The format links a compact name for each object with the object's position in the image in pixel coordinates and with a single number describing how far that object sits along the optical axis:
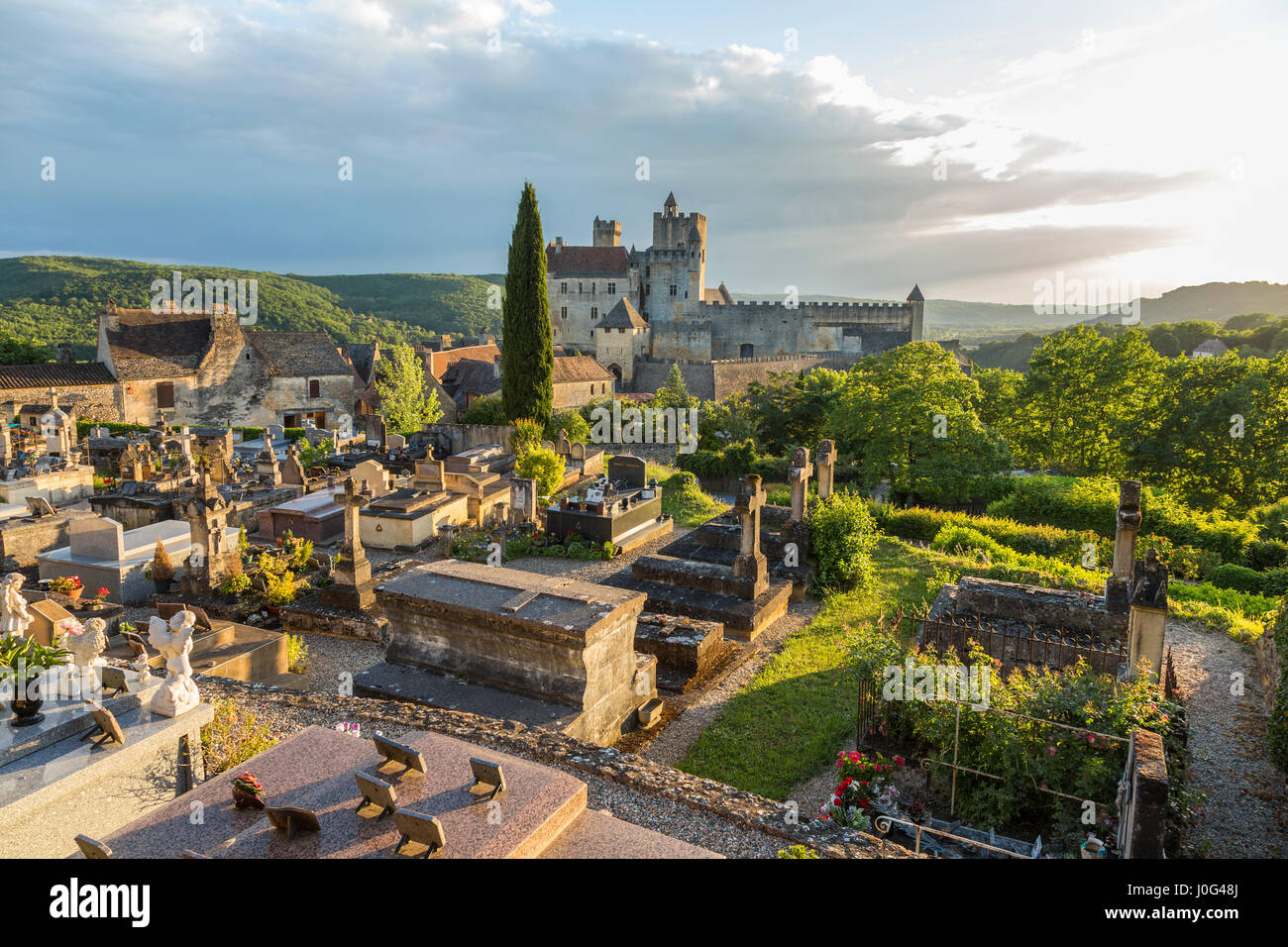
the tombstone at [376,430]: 27.41
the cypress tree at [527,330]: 32.50
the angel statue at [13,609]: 6.03
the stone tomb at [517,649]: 7.20
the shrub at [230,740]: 5.73
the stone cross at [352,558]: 11.59
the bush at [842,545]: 14.04
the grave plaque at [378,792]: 3.94
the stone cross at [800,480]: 14.69
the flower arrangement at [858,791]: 6.33
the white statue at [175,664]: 5.45
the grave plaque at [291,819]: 3.83
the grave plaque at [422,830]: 3.61
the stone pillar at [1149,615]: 7.77
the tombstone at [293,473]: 19.27
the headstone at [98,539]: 11.71
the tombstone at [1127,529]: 10.68
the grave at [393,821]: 3.76
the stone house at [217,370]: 35.00
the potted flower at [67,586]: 10.84
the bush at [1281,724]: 7.43
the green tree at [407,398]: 32.25
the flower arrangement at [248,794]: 4.28
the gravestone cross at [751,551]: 12.51
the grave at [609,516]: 16.62
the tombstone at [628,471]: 19.53
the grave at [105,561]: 11.54
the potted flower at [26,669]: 5.09
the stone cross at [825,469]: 16.41
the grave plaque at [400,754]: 4.38
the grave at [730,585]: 11.97
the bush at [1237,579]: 15.77
